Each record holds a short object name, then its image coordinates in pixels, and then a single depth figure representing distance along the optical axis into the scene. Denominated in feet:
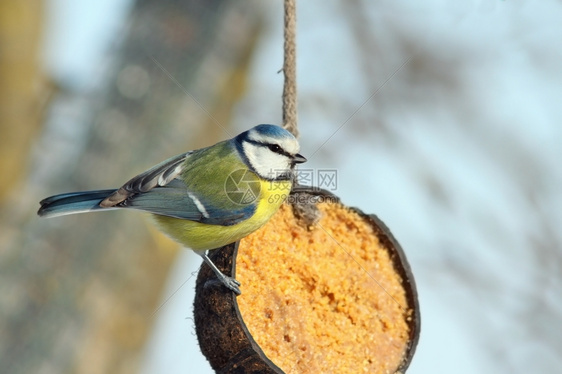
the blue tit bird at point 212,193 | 17.97
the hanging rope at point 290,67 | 18.30
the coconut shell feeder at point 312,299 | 16.44
